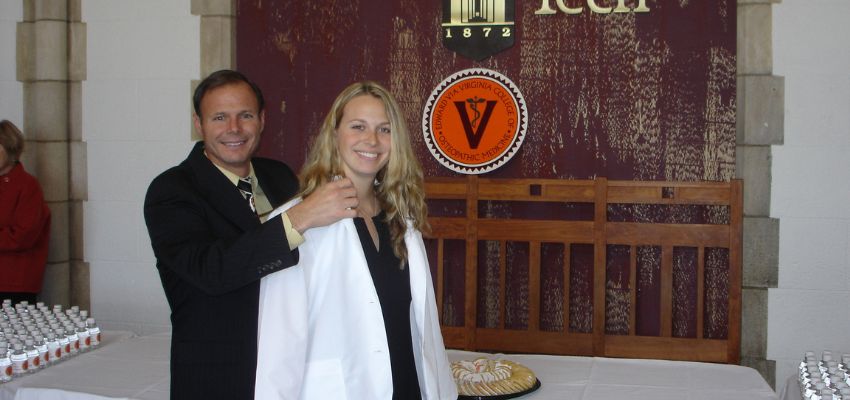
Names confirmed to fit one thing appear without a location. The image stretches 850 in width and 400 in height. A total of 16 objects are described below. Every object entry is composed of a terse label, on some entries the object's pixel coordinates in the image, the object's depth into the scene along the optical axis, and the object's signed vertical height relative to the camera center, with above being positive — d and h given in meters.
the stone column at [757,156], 3.78 +0.08
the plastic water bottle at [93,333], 2.61 -0.47
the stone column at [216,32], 4.40 +0.69
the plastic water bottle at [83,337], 2.57 -0.48
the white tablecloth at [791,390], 2.26 -0.56
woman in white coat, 1.71 -0.23
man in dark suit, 1.70 -0.12
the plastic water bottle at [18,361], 2.28 -0.48
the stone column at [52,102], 4.50 +0.35
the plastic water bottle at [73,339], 2.52 -0.47
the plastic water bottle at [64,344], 2.47 -0.48
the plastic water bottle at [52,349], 2.42 -0.48
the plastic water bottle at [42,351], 2.37 -0.48
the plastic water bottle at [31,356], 2.33 -0.48
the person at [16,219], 4.01 -0.22
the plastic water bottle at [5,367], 2.24 -0.49
